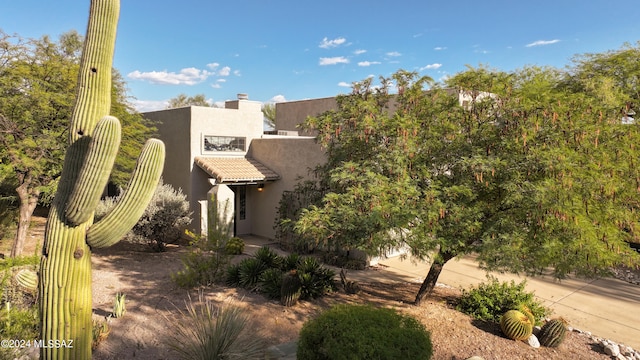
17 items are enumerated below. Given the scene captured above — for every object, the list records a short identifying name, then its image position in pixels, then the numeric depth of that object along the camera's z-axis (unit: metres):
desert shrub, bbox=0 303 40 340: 5.67
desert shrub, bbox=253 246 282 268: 10.32
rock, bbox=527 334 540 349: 7.03
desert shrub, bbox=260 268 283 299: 8.94
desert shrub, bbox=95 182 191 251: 12.81
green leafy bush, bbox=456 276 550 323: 8.09
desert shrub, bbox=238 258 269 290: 9.65
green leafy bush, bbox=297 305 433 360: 4.62
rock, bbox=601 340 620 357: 6.86
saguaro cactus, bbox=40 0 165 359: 4.53
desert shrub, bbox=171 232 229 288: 9.38
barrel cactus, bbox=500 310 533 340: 7.07
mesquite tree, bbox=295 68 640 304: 6.05
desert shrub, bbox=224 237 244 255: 13.17
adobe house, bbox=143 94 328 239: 14.54
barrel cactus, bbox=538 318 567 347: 7.07
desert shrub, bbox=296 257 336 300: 8.95
